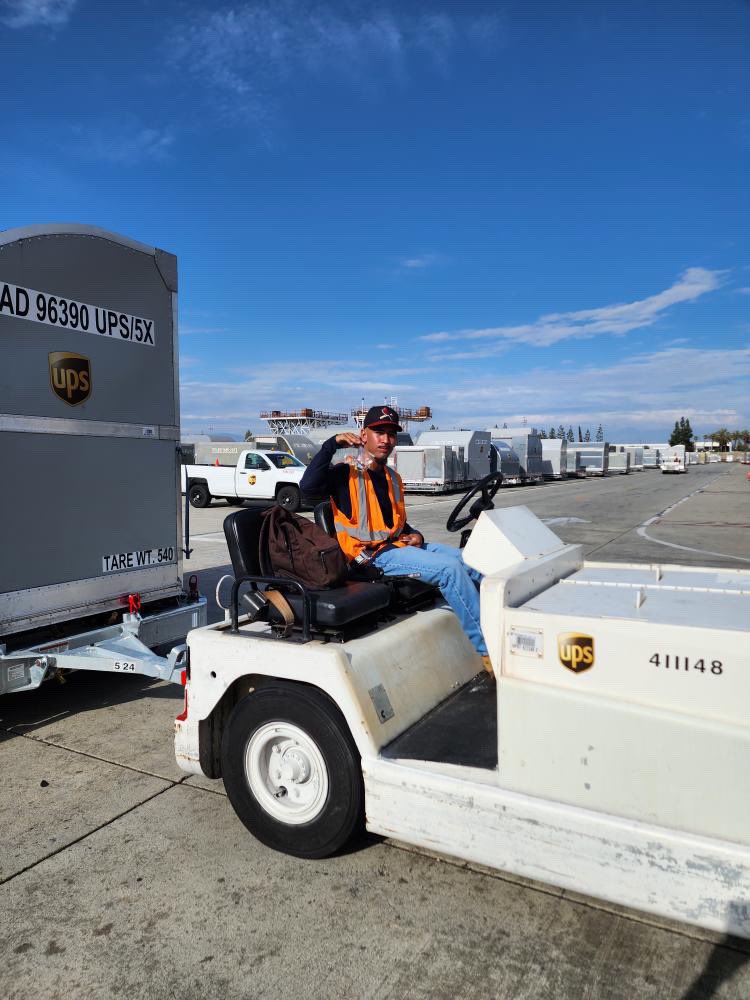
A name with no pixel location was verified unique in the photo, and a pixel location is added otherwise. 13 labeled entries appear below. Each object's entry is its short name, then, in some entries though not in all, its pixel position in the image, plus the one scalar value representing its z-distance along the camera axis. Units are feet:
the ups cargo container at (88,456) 12.67
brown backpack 10.54
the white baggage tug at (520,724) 6.61
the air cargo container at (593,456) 171.32
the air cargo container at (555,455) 142.82
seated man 12.03
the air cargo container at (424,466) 87.81
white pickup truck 66.85
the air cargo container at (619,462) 202.90
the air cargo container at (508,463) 110.73
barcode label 7.45
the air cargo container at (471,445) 96.99
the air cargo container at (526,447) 122.01
